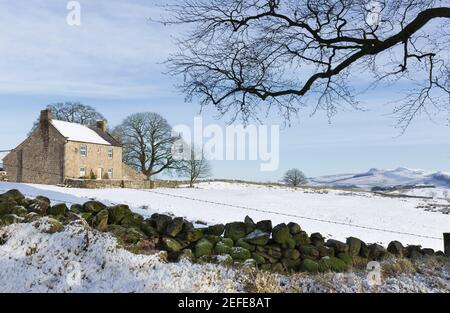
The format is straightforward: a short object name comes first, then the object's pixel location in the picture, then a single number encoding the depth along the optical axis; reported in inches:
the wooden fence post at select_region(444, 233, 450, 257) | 404.8
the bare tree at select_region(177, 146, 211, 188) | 2076.8
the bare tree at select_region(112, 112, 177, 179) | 2092.8
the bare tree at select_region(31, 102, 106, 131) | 2236.7
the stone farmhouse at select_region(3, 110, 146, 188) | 1644.9
